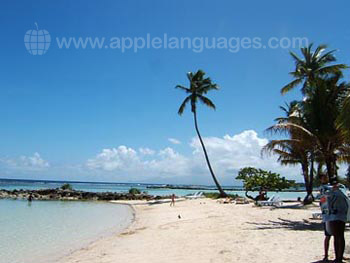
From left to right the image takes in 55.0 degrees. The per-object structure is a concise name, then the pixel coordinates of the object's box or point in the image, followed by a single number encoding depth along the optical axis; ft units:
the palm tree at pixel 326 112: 43.68
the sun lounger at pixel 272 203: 70.93
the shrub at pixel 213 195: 111.86
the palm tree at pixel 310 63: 81.23
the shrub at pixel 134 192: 168.05
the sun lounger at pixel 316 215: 45.45
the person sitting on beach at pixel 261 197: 78.57
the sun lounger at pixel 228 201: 85.09
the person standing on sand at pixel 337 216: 20.64
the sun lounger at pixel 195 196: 118.44
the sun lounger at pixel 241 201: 81.29
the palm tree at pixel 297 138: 46.60
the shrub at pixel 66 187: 178.74
